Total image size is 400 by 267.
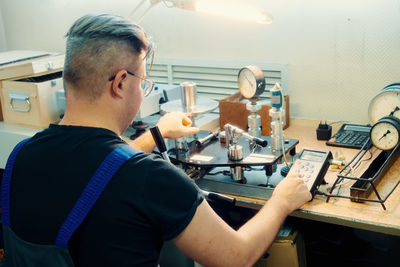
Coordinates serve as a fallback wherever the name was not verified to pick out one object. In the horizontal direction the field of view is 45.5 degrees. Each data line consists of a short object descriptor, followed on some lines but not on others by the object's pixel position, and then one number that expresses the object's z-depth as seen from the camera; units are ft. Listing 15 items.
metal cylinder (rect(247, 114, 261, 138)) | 6.49
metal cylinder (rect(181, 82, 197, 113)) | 6.49
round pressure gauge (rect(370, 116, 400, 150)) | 5.88
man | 3.57
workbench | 4.99
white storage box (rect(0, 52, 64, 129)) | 7.86
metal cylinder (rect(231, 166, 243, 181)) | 5.99
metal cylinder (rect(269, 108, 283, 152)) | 6.11
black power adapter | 7.38
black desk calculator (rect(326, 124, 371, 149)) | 6.99
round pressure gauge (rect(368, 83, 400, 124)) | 6.50
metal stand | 5.24
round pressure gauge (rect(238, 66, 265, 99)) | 6.79
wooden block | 7.38
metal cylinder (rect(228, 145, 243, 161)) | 5.86
